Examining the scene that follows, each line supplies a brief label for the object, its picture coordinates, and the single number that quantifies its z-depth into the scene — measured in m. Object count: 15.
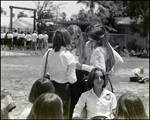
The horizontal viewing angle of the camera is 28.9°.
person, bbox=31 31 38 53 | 22.17
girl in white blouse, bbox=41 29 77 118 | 3.52
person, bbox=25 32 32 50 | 22.70
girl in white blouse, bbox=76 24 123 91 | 3.53
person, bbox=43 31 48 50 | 23.58
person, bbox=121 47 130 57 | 22.60
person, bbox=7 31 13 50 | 22.33
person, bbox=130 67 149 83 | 9.50
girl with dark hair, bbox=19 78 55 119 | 2.80
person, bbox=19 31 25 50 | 23.09
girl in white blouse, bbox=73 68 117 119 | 3.28
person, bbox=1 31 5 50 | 22.55
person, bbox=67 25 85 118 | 3.77
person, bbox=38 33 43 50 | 23.45
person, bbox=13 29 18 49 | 23.14
